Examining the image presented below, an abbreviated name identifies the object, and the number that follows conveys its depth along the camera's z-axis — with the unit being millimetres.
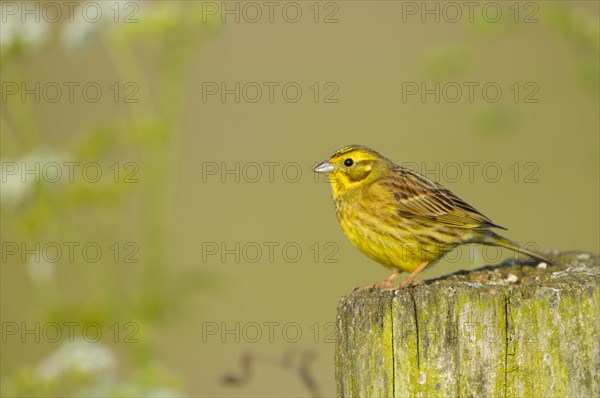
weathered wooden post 6344
